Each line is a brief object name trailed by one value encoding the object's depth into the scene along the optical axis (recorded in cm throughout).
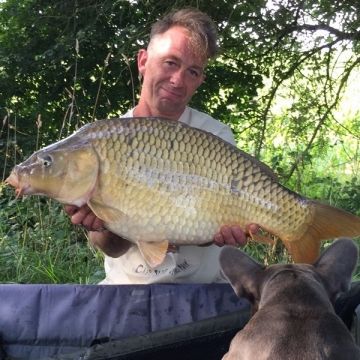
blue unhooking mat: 119
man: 154
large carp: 122
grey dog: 94
